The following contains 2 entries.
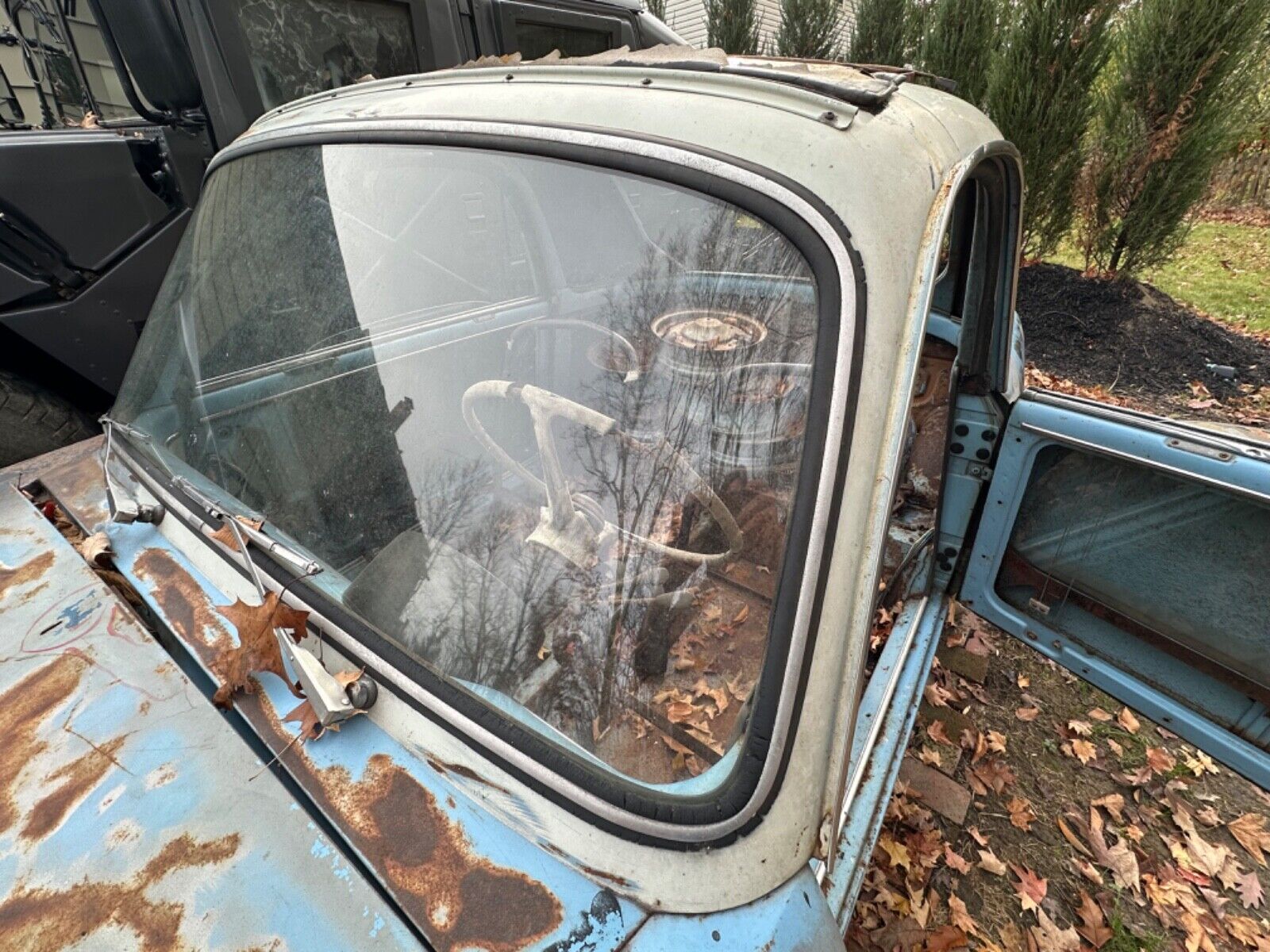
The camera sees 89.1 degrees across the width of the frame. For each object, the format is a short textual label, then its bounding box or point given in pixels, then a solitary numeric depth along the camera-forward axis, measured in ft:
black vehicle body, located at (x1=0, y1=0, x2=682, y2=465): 9.75
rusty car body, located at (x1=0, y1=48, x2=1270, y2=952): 3.07
